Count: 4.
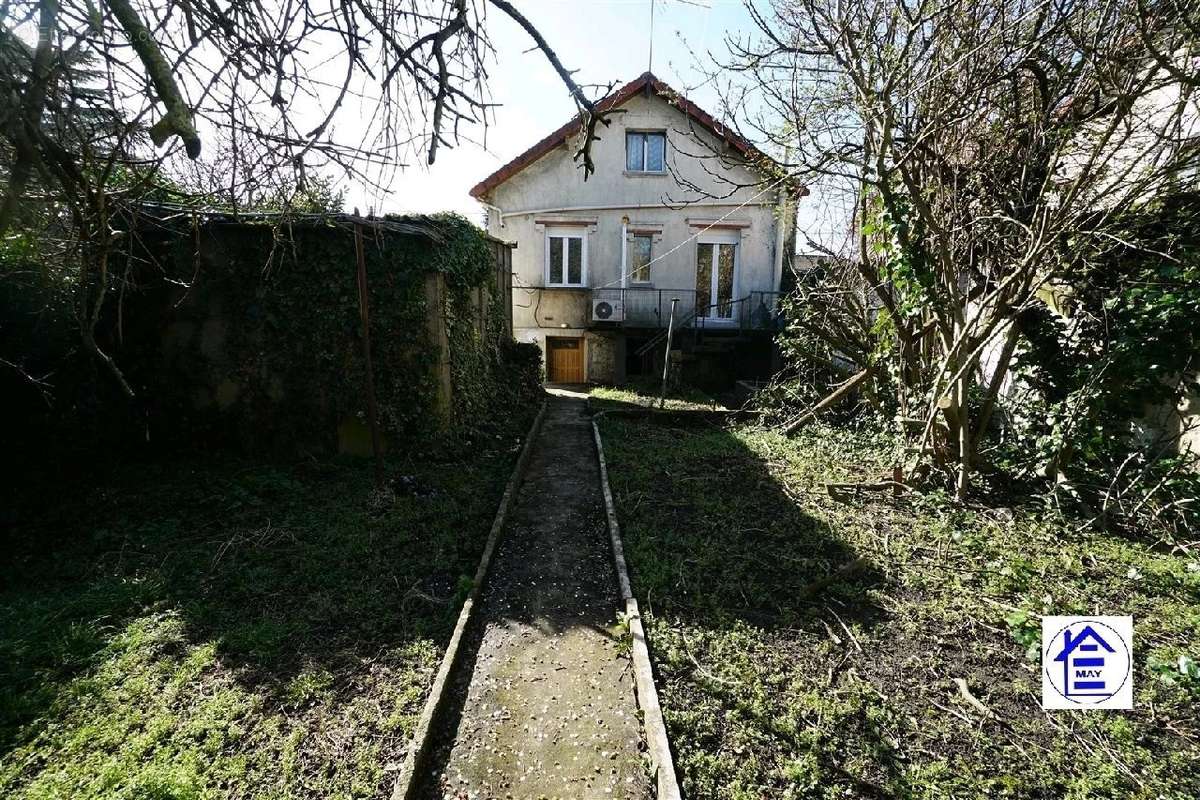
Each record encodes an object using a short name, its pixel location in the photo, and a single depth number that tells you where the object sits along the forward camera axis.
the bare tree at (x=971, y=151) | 4.73
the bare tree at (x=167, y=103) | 1.65
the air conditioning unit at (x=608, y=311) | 14.29
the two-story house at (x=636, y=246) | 14.23
